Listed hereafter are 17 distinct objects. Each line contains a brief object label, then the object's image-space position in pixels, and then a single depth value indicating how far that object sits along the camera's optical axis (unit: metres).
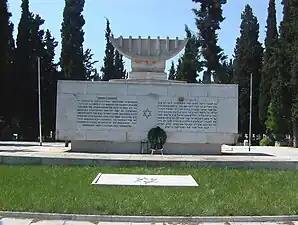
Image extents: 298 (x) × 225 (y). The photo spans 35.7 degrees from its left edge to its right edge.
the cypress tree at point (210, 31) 38.50
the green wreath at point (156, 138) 15.02
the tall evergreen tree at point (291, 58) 28.45
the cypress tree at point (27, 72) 34.41
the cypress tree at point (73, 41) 36.88
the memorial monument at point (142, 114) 15.25
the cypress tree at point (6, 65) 30.11
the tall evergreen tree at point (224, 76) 38.88
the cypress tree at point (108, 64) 45.97
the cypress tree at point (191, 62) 39.16
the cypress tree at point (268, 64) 33.41
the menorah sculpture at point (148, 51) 17.16
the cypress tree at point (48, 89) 35.84
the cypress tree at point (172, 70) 65.46
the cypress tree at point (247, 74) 39.19
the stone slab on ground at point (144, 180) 8.46
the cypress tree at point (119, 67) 47.99
